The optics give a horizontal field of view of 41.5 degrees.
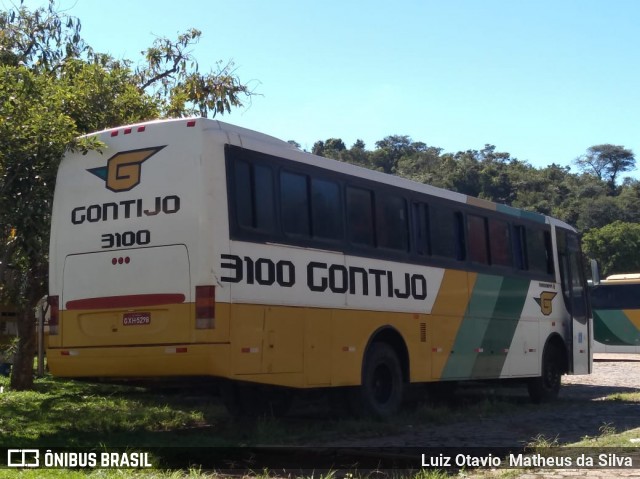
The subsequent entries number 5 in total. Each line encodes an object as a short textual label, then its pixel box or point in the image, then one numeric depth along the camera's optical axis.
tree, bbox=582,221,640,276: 58.75
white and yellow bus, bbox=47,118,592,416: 8.85
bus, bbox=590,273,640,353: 31.89
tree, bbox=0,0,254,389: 9.91
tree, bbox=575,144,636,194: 116.38
